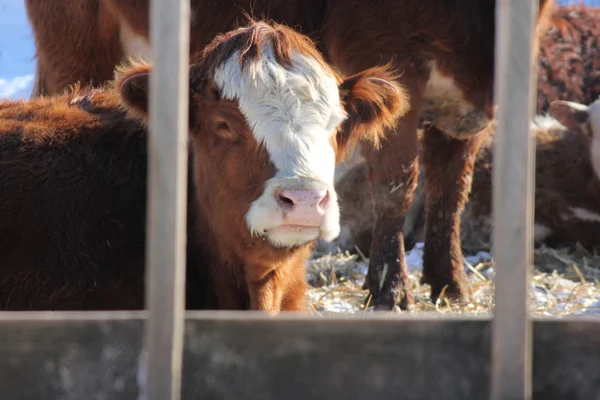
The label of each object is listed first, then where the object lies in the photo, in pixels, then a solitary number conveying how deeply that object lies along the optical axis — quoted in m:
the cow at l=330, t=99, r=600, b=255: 14.53
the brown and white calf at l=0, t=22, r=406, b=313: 6.97
